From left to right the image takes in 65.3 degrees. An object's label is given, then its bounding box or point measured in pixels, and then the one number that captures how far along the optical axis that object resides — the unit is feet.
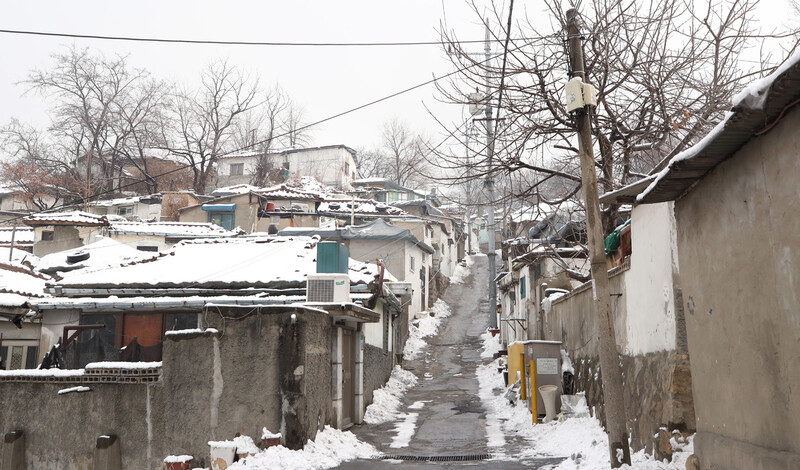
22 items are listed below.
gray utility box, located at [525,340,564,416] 45.80
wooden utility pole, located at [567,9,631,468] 25.98
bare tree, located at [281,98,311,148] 206.65
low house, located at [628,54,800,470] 15.62
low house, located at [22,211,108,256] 107.65
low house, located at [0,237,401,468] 35.63
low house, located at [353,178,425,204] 184.96
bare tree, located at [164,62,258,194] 177.78
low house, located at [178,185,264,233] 130.72
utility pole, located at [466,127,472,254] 208.54
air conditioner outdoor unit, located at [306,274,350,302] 44.50
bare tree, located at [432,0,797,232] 39.01
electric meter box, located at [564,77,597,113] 27.81
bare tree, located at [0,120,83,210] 157.79
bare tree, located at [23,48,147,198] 164.86
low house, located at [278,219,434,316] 115.55
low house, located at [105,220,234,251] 108.78
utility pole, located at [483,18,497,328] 93.94
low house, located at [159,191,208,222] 147.54
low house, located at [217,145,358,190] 198.39
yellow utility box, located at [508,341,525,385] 52.24
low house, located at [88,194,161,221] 156.04
